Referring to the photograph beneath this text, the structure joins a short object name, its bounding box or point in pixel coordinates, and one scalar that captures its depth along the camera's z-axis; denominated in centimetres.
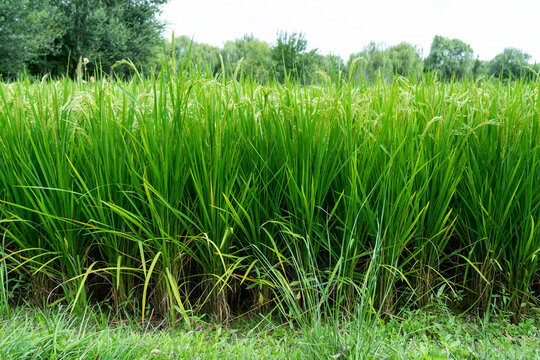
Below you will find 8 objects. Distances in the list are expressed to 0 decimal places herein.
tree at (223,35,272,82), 4098
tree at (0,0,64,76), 1867
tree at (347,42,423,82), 3620
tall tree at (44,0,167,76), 2341
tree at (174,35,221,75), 3778
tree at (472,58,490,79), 3999
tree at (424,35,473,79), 4025
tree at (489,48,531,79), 3691
